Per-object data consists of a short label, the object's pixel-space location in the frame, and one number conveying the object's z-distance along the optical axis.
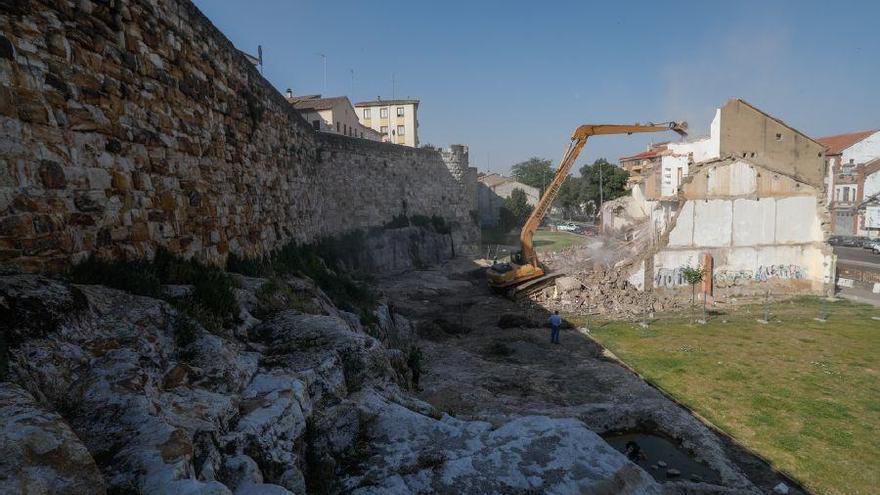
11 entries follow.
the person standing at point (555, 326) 13.52
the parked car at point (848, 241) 36.84
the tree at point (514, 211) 48.16
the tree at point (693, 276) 19.73
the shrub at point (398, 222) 24.13
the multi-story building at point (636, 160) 40.32
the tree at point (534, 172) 77.20
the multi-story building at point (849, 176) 41.25
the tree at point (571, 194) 61.76
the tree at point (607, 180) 50.56
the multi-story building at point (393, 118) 52.12
